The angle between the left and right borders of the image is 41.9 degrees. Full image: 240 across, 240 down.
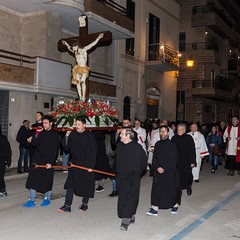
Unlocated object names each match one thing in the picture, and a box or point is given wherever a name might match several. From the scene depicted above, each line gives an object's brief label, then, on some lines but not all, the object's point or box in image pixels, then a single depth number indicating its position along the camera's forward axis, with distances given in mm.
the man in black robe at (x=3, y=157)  6936
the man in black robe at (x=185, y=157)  6972
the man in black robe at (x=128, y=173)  5067
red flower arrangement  7015
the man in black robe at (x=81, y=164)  5855
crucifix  8700
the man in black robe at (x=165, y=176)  5864
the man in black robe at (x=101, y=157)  7395
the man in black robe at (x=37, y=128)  6664
